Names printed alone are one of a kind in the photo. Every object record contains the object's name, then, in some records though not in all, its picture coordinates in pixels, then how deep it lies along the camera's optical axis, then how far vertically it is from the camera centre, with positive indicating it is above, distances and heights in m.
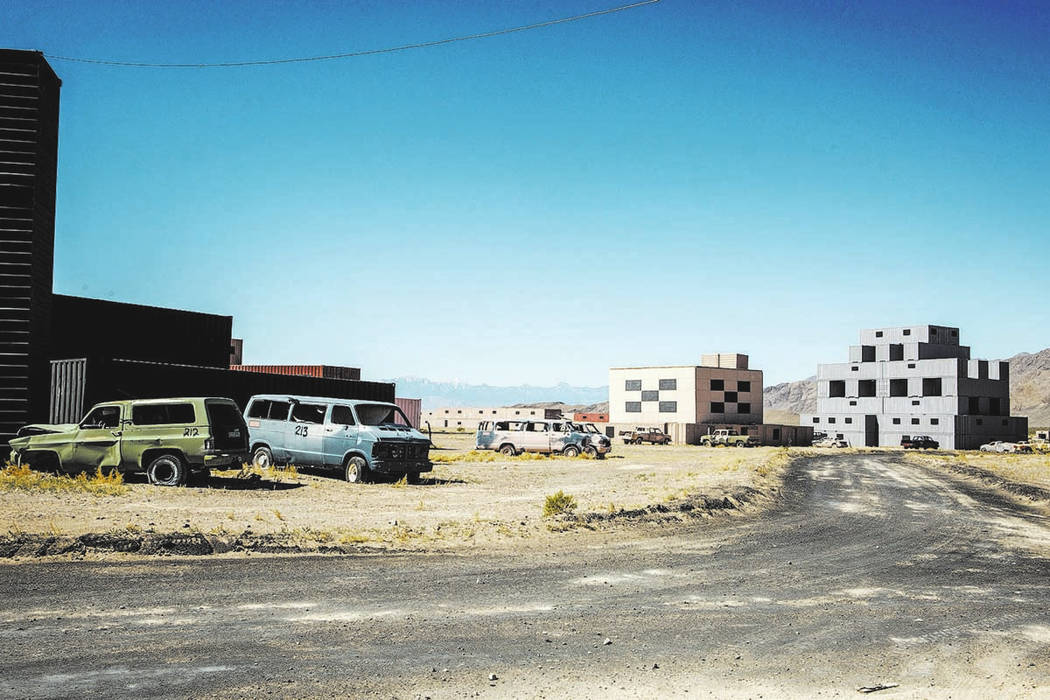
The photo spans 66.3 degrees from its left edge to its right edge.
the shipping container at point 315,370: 69.50 +2.42
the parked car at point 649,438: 83.69 -3.44
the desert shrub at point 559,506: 15.93 -2.09
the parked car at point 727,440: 80.20 -3.34
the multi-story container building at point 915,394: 92.69 +2.19
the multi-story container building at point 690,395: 106.75 +1.49
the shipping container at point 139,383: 25.09 +0.42
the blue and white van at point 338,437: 21.22 -1.05
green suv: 19.02 -1.09
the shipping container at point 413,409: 56.39 -0.63
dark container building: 23.92 +4.73
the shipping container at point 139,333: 36.03 +2.98
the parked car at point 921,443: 81.75 -3.25
